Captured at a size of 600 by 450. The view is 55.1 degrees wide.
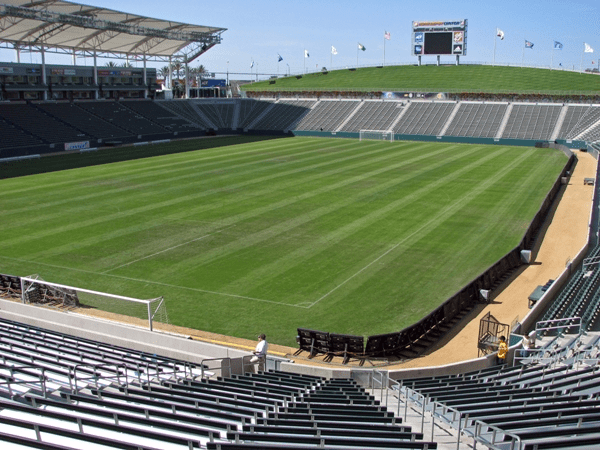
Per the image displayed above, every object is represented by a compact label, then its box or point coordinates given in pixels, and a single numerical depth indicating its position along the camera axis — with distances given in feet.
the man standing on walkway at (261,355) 48.88
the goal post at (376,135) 267.47
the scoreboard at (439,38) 352.90
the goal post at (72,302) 69.41
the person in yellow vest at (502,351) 51.88
